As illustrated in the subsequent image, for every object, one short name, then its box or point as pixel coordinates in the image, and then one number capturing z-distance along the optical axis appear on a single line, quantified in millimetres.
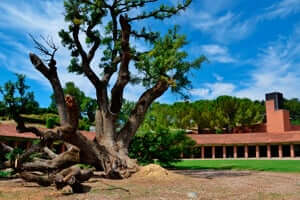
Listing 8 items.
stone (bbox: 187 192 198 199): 7789
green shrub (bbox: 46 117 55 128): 42341
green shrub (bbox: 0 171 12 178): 13784
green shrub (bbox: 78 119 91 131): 47812
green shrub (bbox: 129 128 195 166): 21344
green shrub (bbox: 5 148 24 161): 12074
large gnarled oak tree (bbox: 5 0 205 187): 13172
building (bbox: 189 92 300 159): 38188
